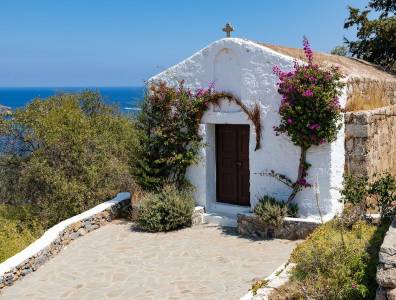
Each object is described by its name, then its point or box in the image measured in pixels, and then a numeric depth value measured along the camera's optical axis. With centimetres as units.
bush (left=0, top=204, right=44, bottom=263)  1014
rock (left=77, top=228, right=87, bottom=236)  1060
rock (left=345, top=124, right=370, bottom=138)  975
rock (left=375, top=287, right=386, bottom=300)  504
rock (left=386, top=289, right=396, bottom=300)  492
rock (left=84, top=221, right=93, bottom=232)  1081
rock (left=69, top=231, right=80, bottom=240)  1032
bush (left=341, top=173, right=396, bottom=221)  847
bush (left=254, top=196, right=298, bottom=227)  973
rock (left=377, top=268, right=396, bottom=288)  494
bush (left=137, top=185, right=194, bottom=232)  1070
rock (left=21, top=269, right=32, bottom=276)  843
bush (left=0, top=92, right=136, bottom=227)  1400
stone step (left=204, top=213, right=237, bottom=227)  1096
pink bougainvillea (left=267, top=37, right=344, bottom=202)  945
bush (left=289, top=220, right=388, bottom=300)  583
